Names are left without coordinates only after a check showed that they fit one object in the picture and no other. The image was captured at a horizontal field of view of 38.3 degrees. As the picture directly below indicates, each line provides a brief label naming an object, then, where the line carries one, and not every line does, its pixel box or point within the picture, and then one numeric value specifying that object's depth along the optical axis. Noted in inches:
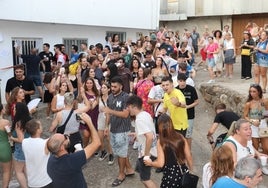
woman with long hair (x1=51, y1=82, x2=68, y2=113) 304.3
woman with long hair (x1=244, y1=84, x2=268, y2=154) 274.5
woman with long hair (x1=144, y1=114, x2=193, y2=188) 183.6
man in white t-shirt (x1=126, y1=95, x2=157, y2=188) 217.0
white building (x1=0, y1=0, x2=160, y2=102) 481.7
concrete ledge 395.2
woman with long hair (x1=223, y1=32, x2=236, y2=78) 514.0
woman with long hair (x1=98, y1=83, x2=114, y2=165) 293.6
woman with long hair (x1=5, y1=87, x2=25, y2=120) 260.1
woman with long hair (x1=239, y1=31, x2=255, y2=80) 484.7
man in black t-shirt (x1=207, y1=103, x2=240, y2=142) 247.4
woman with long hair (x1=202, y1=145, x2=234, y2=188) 156.6
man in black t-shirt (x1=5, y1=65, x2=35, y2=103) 323.9
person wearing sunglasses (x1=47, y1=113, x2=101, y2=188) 159.2
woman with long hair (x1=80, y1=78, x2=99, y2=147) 293.3
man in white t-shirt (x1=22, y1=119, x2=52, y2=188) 195.3
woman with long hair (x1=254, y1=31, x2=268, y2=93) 377.1
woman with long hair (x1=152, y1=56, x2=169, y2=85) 335.4
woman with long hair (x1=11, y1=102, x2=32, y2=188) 225.8
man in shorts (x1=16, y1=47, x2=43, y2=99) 465.2
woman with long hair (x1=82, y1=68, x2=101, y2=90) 339.6
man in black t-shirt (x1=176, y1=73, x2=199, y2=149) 282.8
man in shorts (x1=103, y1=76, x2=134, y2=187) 263.4
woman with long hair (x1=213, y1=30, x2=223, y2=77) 528.1
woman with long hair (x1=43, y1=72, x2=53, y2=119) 381.4
